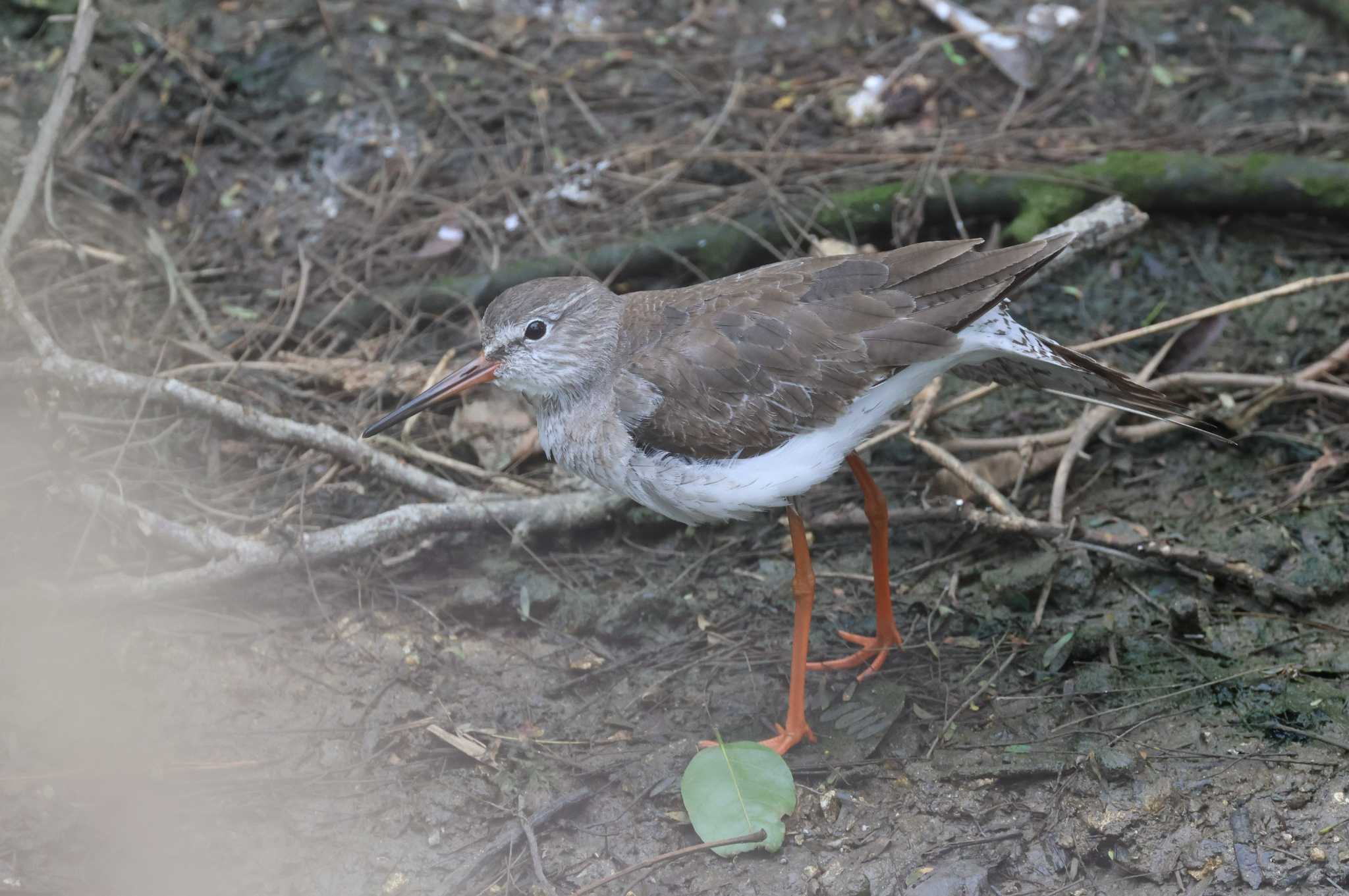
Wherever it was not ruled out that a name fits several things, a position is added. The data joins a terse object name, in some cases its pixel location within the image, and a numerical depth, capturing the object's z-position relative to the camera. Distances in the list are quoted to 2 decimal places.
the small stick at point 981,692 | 8.09
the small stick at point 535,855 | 7.23
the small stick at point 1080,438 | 9.52
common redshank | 7.77
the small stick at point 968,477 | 9.34
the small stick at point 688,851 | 7.10
